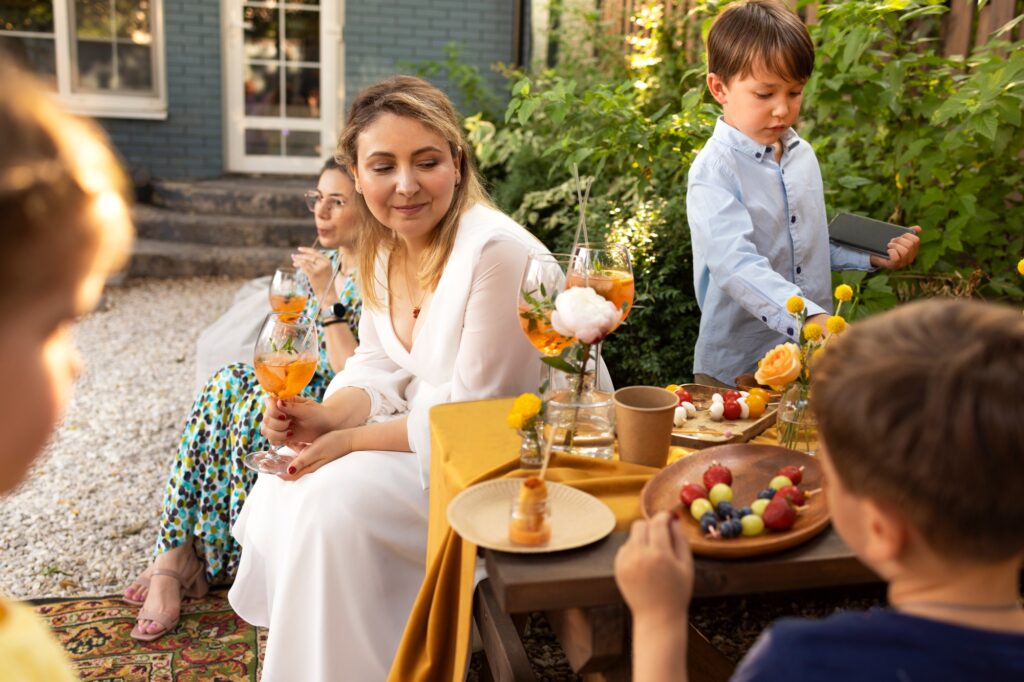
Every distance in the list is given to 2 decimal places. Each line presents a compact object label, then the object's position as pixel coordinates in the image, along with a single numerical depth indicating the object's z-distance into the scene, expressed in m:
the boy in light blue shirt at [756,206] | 2.50
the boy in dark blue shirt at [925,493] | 0.94
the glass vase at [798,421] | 1.73
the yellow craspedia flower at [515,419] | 1.60
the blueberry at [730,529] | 1.38
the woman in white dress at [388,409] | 2.20
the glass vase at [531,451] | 1.65
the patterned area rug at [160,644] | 2.57
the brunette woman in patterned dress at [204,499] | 2.82
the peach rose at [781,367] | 1.68
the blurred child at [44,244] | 0.71
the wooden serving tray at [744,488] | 1.36
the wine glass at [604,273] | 1.73
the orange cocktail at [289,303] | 3.18
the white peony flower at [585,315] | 1.60
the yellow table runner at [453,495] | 1.62
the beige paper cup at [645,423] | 1.66
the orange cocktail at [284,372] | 2.16
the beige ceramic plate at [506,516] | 1.39
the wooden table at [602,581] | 1.30
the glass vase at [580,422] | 1.72
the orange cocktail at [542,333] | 1.75
